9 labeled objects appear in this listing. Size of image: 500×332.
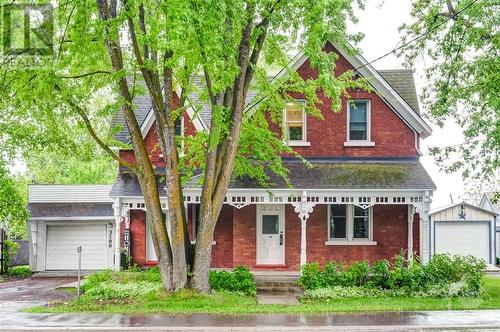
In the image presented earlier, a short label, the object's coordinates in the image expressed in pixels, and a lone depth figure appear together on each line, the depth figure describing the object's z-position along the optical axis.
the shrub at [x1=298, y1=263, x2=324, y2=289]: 17.55
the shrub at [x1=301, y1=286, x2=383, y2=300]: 16.59
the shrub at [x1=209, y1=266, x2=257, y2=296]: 17.38
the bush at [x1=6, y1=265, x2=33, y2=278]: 24.64
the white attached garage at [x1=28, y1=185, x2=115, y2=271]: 26.05
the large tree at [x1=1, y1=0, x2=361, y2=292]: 14.27
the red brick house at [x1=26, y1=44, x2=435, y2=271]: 21.81
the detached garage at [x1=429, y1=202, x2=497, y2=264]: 29.27
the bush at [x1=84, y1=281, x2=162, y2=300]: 16.30
